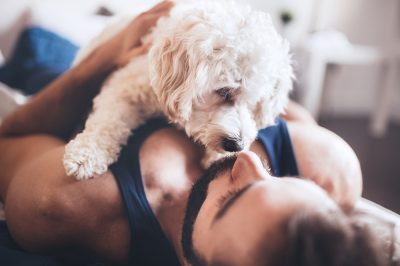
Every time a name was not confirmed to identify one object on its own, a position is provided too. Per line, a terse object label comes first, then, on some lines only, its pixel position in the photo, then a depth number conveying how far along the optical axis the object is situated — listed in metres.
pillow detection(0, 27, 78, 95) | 1.84
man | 0.52
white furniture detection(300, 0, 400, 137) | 2.80
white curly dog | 0.91
